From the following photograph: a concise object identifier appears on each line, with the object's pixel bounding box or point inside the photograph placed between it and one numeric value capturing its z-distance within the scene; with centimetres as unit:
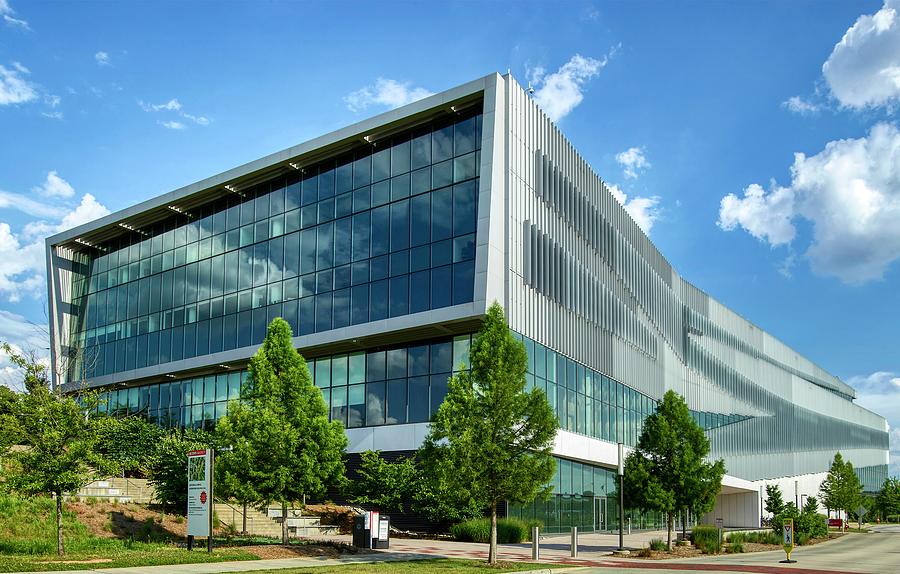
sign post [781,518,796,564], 3331
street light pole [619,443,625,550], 3394
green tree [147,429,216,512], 3148
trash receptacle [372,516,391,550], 3012
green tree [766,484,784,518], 4906
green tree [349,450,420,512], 3784
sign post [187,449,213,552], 2512
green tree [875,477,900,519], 11610
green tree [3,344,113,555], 2306
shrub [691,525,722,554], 3756
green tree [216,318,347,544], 2797
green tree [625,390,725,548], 3534
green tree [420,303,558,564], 2578
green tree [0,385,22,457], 2341
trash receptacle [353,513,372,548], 2953
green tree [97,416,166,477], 4234
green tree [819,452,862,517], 7912
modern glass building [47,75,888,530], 4097
